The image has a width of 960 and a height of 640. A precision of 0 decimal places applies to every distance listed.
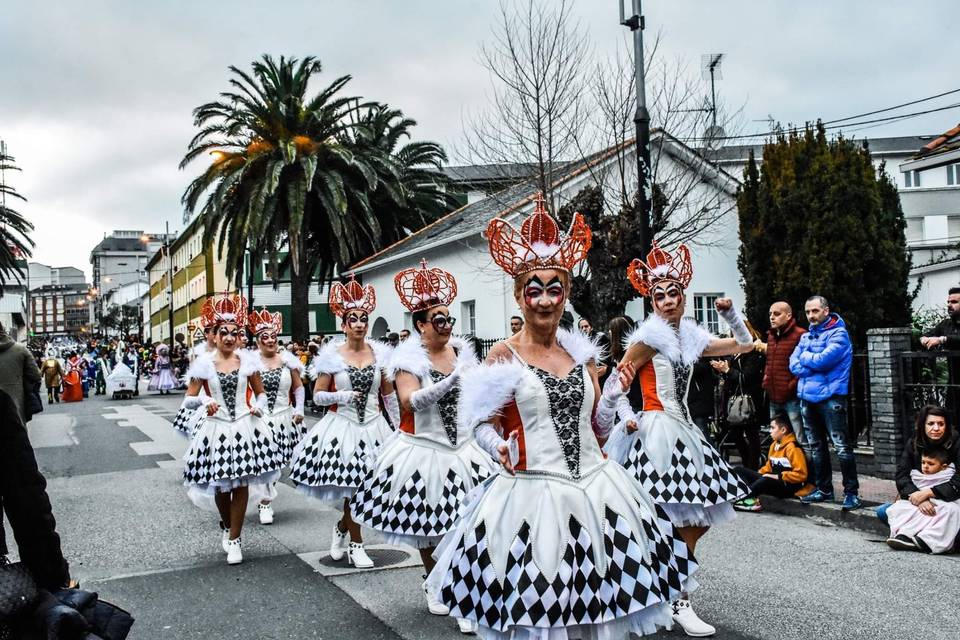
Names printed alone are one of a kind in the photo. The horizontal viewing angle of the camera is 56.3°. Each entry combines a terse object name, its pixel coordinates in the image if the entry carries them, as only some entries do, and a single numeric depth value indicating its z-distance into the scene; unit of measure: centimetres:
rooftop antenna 1800
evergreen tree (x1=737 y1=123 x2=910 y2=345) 1416
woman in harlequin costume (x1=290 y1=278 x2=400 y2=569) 716
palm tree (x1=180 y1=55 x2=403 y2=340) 2766
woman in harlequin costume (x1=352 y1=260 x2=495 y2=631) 551
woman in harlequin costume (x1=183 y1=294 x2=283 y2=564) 743
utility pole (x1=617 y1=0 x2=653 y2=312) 1200
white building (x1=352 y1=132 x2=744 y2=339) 1955
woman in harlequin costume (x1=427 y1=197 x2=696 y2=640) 370
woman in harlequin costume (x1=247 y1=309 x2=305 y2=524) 994
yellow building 6263
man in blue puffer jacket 873
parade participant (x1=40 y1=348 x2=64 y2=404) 2722
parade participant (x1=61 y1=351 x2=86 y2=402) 3148
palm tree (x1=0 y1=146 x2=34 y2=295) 3684
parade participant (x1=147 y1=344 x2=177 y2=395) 3391
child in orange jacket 918
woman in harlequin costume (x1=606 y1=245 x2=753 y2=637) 543
